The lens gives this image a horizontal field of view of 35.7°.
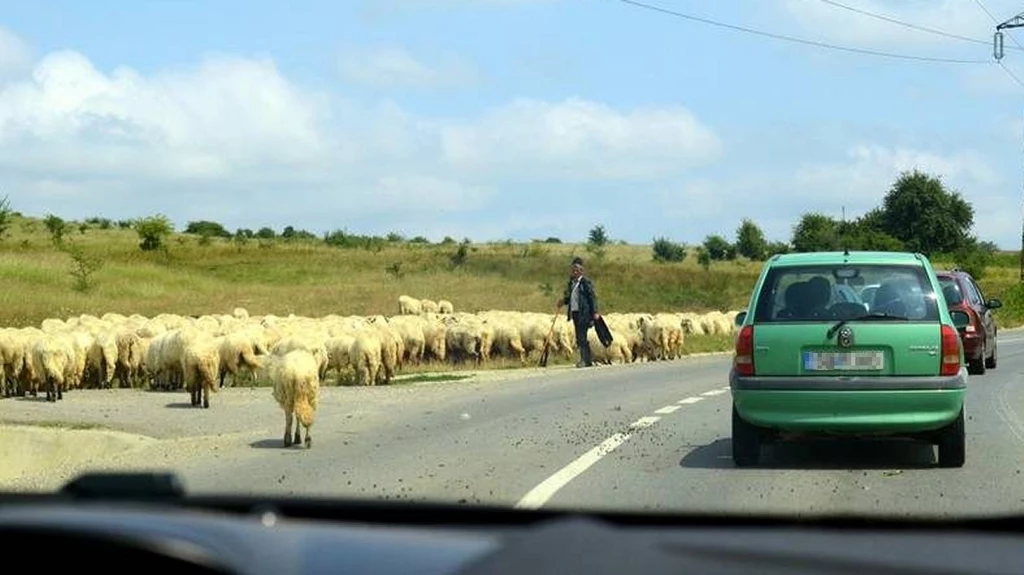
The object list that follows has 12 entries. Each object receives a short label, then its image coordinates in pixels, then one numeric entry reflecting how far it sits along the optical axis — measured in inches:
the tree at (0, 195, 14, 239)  3383.4
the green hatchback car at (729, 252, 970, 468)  476.4
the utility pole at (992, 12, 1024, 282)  2315.5
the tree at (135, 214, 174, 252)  3491.6
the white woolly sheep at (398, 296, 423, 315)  2178.9
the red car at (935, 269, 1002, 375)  995.3
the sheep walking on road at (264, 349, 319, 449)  600.4
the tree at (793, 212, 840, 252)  3095.0
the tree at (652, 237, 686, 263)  4475.9
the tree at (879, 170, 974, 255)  3641.7
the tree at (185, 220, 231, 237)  4616.1
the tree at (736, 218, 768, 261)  4677.7
